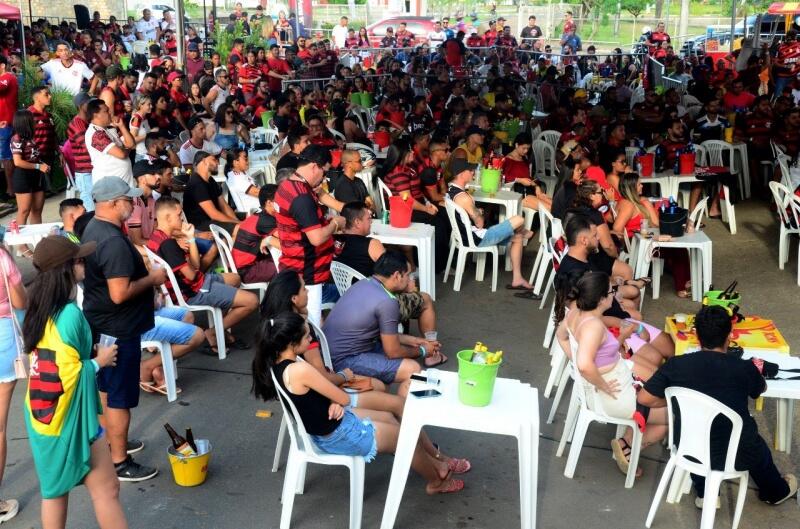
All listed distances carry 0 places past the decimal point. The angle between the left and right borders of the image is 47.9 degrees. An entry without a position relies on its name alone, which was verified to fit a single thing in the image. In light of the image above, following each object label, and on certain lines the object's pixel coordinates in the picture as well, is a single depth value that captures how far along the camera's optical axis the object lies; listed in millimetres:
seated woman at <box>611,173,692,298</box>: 7547
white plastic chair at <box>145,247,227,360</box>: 6027
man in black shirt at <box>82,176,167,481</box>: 4461
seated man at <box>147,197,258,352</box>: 6016
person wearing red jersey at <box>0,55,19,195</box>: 9797
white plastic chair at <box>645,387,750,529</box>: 4008
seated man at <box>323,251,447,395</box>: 5145
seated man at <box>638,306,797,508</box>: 4059
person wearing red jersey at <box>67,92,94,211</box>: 8289
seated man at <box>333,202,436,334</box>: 6633
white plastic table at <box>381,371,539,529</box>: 3986
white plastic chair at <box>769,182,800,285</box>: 8461
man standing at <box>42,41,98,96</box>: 11953
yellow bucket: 4633
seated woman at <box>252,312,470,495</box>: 3947
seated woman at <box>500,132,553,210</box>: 9172
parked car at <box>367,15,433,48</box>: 33188
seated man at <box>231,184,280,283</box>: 6746
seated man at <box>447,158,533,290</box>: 7957
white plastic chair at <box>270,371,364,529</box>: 4152
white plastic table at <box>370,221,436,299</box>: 7238
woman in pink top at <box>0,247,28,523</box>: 4172
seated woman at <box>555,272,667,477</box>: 4543
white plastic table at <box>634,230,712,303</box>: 7395
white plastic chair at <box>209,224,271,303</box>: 6797
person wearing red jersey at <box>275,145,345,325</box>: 5484
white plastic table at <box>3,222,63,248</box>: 6898
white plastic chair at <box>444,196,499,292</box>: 7930
